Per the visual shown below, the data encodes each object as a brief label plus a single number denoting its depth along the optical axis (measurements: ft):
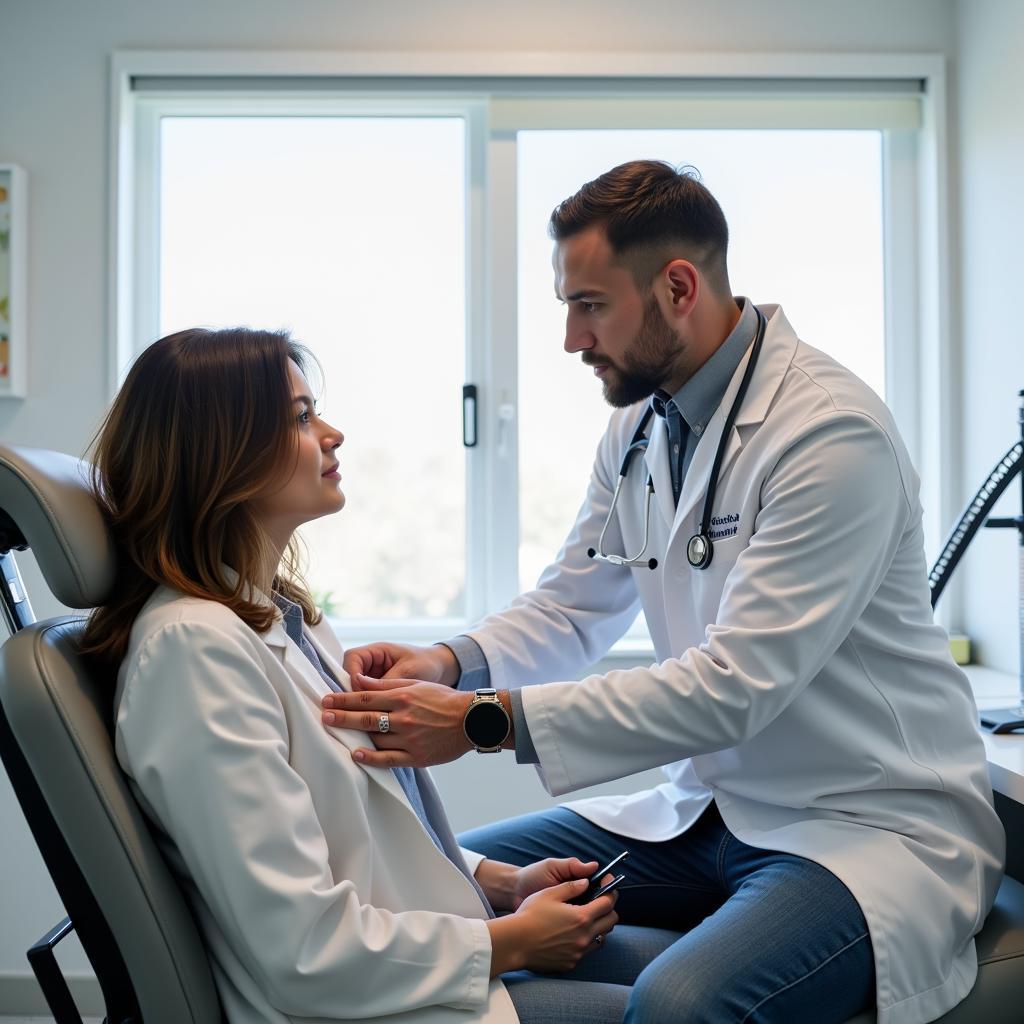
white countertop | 4.30
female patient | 3.10
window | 8.01
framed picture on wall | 7.45
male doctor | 3.74
